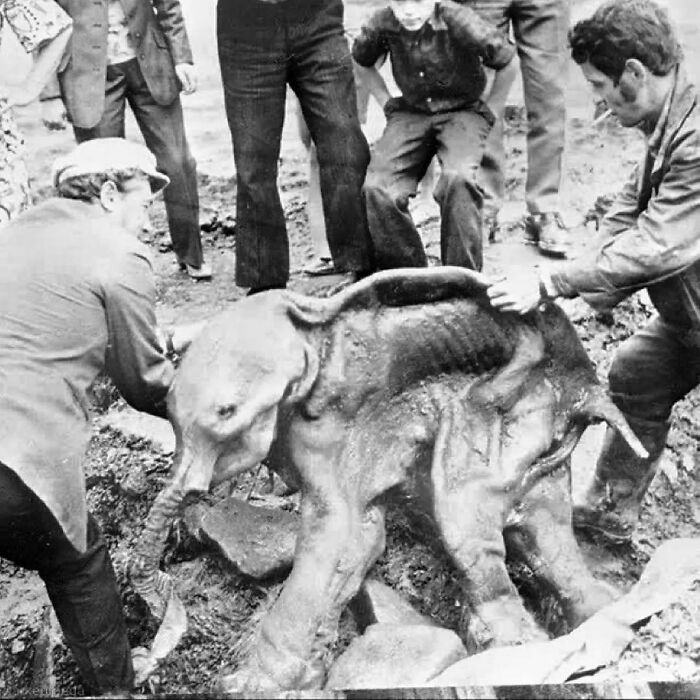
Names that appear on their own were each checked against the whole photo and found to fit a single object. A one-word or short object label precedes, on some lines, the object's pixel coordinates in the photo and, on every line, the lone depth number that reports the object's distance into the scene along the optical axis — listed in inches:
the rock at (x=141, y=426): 154.9
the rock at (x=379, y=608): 127.0
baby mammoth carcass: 121.3
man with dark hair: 123.0
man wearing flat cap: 115.8
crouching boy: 138.2
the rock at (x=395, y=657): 117.5
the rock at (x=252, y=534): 136.6
